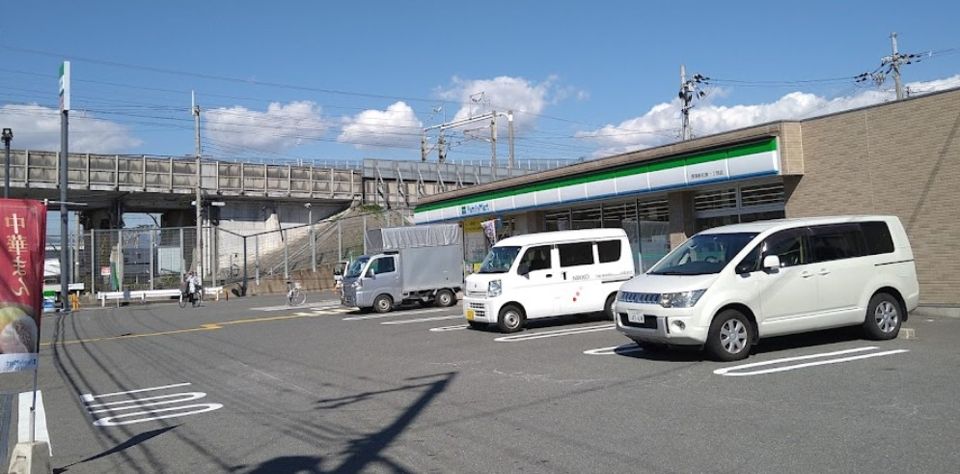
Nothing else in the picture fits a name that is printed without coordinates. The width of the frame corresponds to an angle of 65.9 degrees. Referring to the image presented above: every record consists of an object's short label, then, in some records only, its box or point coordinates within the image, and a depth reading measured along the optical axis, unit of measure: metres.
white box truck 23.14
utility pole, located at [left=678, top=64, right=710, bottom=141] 38.16
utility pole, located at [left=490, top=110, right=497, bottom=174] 40.53
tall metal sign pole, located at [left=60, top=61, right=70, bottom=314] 29.20
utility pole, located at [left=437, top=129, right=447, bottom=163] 47.41
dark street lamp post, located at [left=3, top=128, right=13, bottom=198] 31.54
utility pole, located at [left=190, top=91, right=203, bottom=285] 38.52
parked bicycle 28.63
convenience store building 14.51
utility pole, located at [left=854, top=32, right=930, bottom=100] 40.59
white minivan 9.83
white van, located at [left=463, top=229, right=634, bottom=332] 15.04
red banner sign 6.05
